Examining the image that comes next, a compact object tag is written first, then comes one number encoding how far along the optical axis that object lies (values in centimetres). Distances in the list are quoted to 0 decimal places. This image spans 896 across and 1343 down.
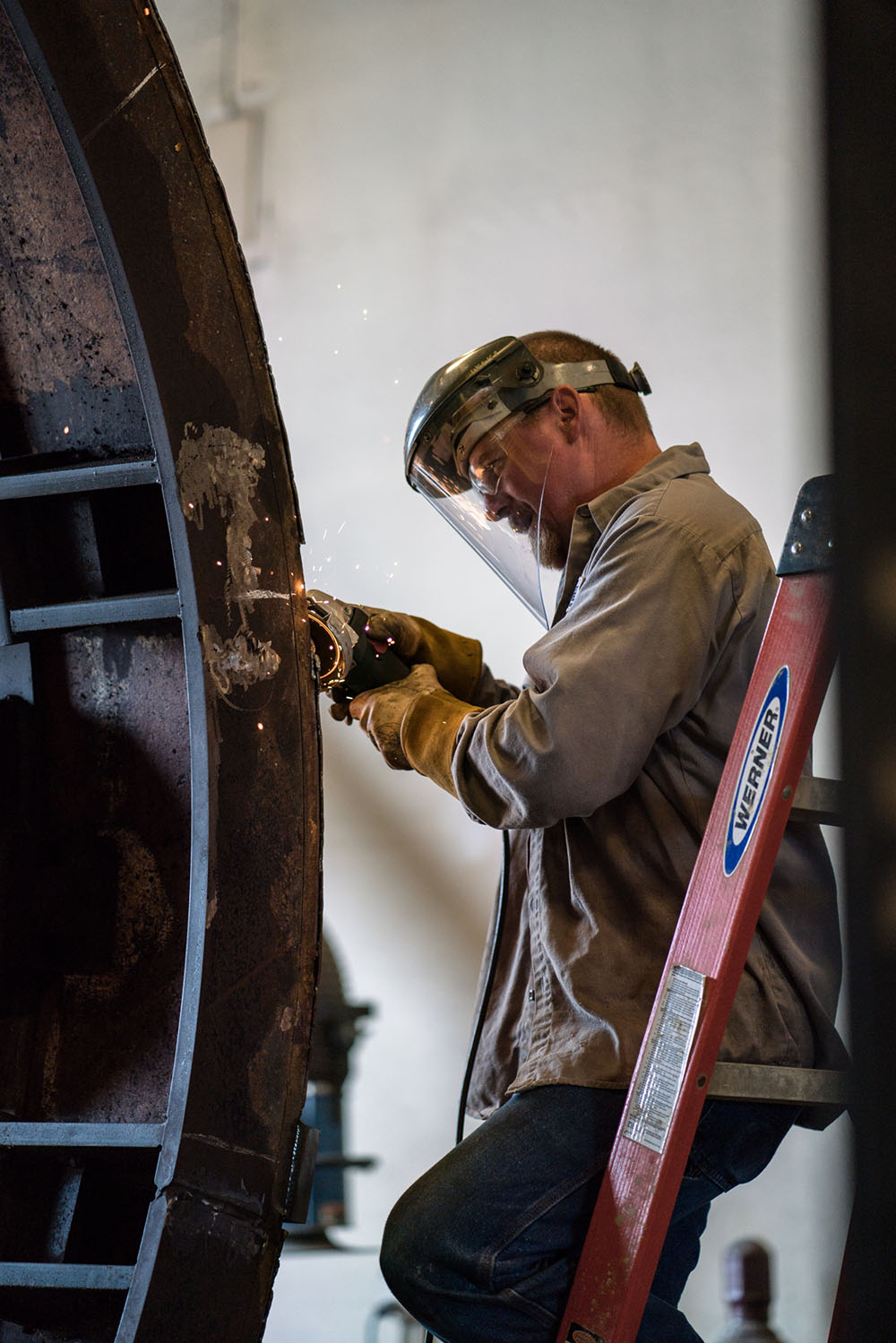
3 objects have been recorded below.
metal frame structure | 310
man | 315
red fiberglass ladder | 306
